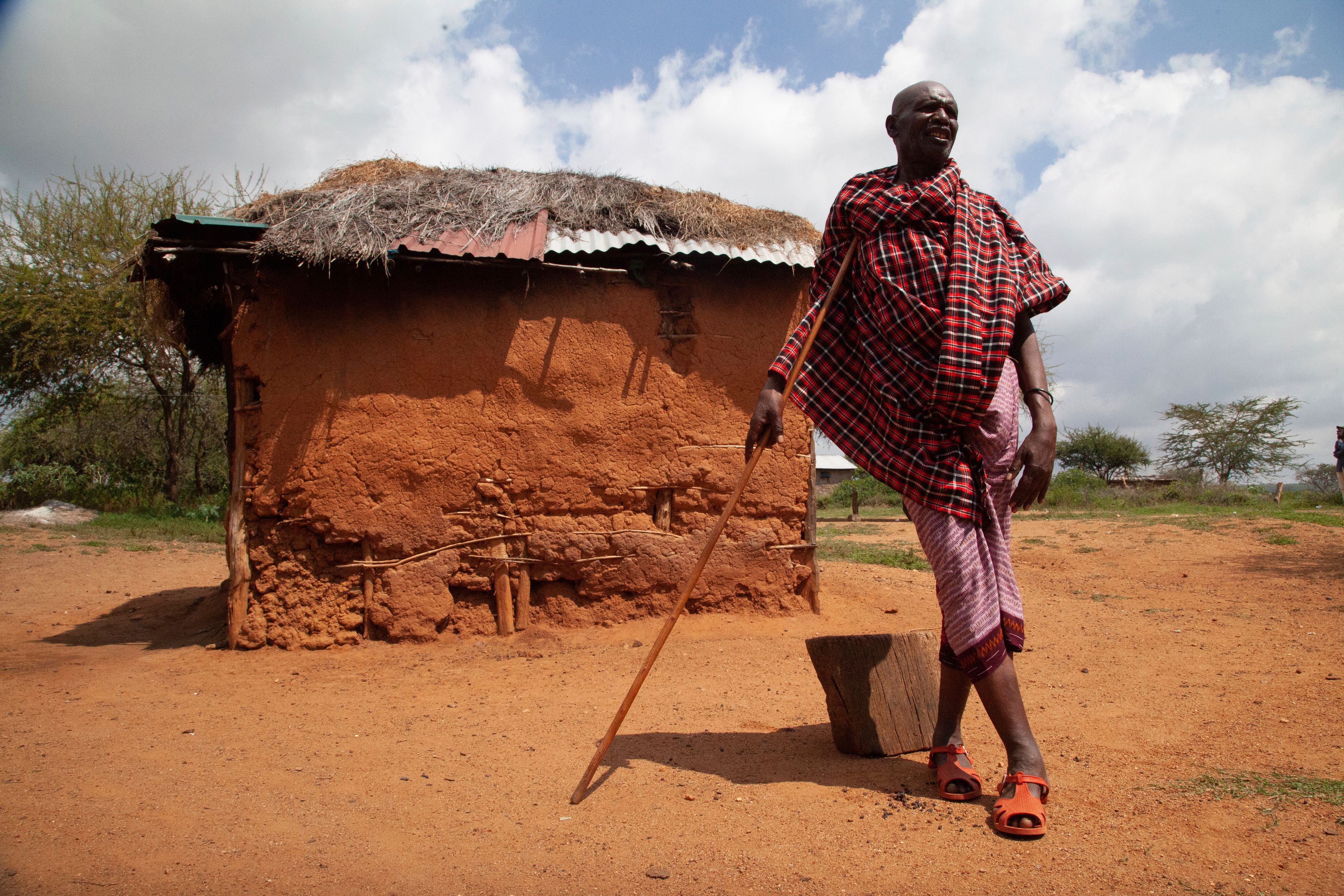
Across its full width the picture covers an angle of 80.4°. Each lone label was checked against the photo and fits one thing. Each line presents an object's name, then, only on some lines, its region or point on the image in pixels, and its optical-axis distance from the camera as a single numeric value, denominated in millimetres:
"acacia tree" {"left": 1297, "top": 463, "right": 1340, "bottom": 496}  17984
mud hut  4914
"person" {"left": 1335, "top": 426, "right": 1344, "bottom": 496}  12344
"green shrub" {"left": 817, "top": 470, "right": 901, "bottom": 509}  22203
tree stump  2721
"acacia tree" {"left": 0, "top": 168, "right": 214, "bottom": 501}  12773
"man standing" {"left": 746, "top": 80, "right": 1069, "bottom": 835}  2225
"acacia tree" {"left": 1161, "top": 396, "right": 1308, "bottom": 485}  23438
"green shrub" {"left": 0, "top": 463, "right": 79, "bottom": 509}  14055
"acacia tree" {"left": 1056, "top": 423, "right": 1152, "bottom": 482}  27594
